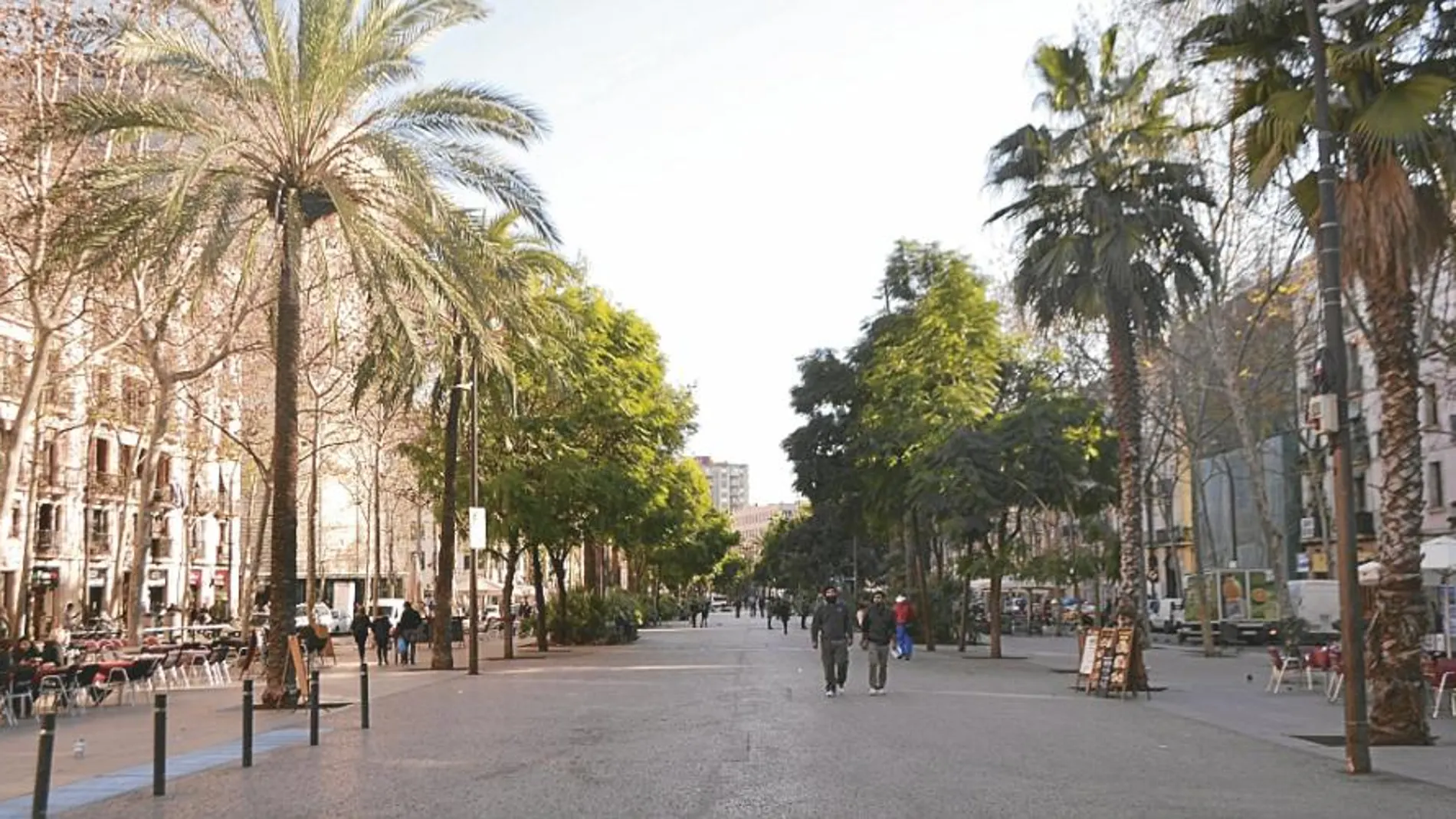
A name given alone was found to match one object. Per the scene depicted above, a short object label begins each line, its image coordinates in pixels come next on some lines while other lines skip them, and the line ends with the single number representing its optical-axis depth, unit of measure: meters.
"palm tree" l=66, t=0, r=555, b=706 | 21.81
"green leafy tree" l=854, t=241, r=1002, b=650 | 39.56
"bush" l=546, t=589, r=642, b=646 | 51.69
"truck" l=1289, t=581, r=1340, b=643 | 43.33
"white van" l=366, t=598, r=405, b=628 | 62.00
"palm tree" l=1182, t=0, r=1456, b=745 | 16.00
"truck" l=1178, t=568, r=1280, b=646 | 50.09
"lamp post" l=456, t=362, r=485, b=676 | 32.25
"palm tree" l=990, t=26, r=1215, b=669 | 26.42
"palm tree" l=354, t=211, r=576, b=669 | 23.30
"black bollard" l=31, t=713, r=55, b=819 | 10.11
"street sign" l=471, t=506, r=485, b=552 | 32.12
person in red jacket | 38.88
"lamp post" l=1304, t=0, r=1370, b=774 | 14.02
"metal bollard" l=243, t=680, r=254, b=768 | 14.75
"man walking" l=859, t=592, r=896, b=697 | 24.97
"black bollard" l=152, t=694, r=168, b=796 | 12.72
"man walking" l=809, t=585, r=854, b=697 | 24.58
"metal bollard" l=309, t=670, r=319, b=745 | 17.28
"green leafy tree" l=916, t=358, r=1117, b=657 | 35.62
